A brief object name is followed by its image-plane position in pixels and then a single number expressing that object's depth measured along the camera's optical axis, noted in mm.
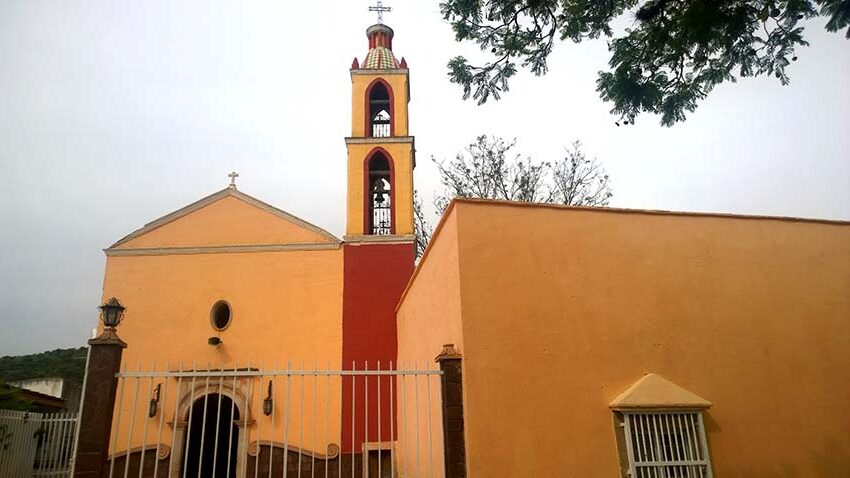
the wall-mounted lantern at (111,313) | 5171
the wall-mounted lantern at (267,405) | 9469
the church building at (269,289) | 9914
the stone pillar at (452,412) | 4387
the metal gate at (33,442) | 8062
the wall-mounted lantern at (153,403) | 9328
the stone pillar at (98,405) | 4500
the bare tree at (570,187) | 16062
